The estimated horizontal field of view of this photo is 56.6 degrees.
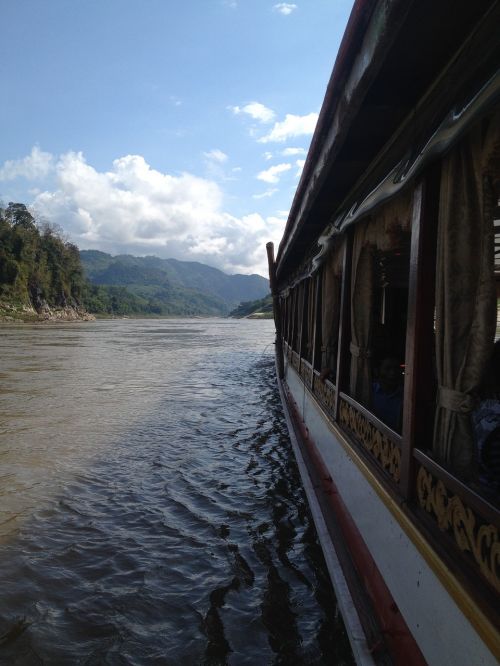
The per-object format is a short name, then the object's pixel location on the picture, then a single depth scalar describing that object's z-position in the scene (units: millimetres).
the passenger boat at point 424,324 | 2039
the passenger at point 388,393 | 4652
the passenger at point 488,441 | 2846
